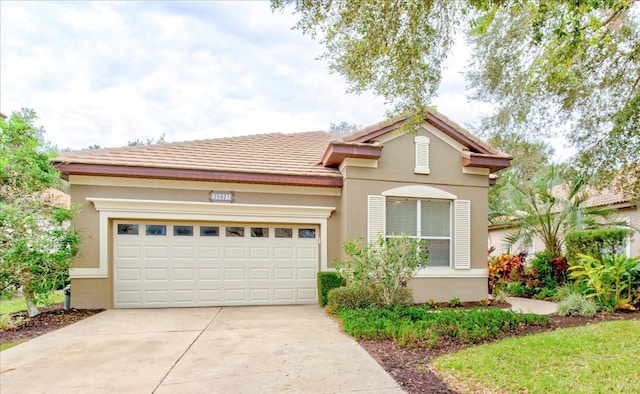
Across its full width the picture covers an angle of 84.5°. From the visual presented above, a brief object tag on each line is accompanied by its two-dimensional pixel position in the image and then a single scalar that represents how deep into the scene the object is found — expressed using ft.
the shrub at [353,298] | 24.63
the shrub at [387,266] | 23.62
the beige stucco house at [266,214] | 27.86
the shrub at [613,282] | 25.32
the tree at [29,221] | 22.65
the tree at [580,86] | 23.77
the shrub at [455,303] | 29.52
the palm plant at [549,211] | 35.94
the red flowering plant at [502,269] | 36.99
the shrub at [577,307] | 23.84
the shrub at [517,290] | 35.22
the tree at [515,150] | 34.32
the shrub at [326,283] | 28.26
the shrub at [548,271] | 35.35
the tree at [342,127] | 115.35
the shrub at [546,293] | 32.73
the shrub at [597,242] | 30.71
